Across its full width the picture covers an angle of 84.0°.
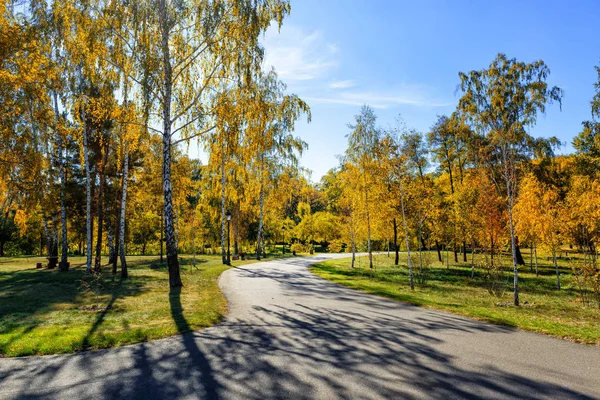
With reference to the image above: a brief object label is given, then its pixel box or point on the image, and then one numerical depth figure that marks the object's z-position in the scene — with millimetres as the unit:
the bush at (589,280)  12492
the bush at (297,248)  40531
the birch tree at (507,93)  19672
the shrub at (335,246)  32656
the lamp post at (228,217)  24628
